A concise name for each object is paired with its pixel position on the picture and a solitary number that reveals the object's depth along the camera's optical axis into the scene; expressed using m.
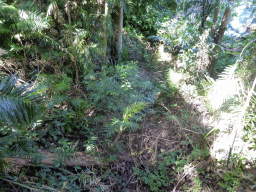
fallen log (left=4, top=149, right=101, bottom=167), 1.99
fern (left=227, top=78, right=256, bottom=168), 1.81
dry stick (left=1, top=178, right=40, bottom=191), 1.64
